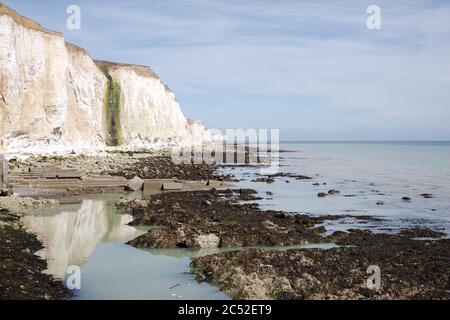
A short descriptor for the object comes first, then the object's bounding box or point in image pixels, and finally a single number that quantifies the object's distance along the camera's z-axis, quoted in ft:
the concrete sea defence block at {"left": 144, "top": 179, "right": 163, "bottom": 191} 103.30
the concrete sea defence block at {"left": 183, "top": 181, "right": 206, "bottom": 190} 106.83
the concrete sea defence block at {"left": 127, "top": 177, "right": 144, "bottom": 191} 100.63
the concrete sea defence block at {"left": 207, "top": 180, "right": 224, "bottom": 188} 111.49
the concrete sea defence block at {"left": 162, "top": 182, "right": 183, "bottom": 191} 103.71
